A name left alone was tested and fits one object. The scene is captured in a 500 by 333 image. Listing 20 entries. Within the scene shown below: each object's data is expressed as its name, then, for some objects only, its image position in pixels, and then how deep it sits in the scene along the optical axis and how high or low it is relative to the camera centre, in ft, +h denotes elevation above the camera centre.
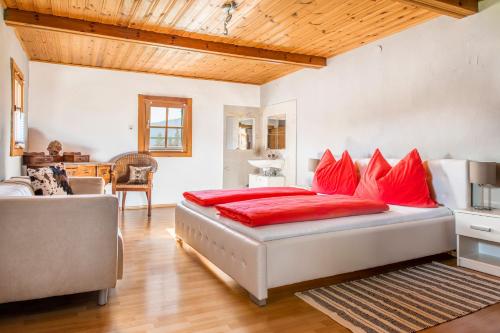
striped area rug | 6.66 -2.91
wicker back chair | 17.52 -0.36
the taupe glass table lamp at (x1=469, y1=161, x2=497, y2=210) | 9.46 -0.16
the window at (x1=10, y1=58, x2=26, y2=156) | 12.73 +1.97
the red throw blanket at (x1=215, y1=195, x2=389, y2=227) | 8.23 -1.11
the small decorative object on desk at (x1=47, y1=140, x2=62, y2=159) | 16.11 +0.74
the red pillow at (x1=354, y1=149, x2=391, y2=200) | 11.98 -0.36
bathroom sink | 20.08 +0.15
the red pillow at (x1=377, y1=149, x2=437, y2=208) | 10.98 -0.58
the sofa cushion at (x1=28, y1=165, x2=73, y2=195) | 9.39 -0.48
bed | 7.48 -1.83
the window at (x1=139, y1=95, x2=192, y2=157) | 20.24 +2.35
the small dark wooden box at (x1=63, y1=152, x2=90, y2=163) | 16.66 +0.35
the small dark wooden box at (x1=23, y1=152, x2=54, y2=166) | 14.16 +0.20
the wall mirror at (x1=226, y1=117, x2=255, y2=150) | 22.82 +2.15
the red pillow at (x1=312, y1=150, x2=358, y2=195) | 13.60 -0.42
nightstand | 9.10 -2.03
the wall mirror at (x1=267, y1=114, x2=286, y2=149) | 20.97 +2.13
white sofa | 6.54 -1.60
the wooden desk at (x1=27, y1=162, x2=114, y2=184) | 15.97 -0.23
